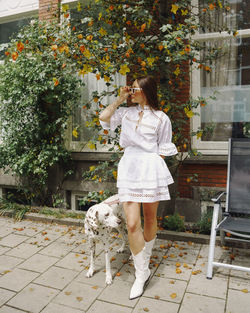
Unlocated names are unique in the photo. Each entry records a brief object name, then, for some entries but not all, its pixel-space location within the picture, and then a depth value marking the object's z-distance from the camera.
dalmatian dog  3.27
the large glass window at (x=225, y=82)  5.19
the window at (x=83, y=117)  6.02
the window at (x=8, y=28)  6.86
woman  3.01
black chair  3.89
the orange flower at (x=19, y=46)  3.97
